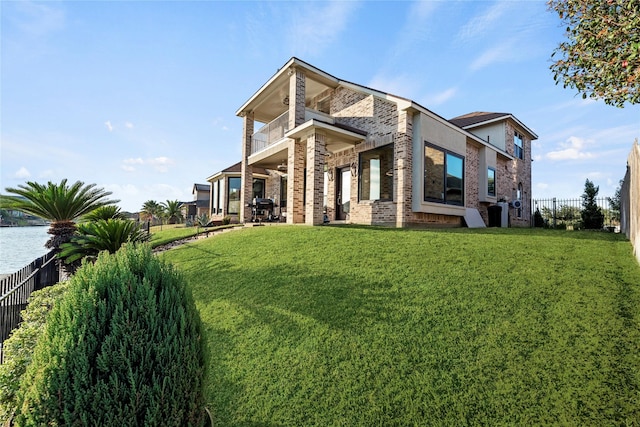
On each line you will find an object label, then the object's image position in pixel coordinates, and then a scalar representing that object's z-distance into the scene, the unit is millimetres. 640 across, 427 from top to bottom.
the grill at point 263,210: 14820
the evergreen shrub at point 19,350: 2496
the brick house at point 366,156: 11250
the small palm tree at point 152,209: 35847
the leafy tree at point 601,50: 4480
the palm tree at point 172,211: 35031
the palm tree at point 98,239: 8031
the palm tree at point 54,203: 9281
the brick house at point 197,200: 41156
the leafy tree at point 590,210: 17825
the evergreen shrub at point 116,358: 1865
